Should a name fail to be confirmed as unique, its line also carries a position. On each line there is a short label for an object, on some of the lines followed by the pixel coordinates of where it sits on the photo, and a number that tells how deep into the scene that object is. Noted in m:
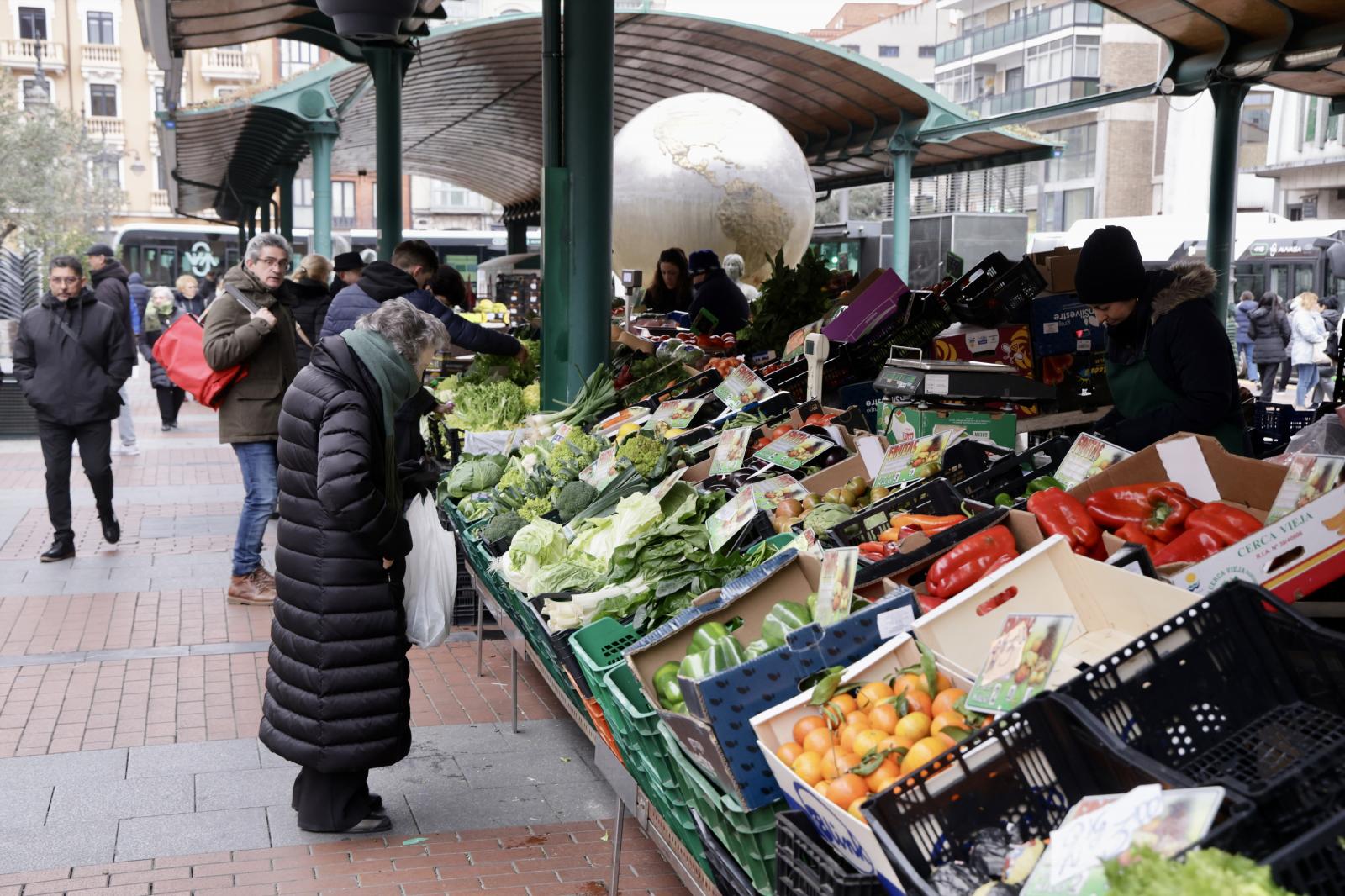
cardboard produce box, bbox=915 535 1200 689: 2.75
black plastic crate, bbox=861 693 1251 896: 2.09
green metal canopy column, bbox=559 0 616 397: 6.84
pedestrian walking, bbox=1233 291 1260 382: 21.14
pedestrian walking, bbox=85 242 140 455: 10.03
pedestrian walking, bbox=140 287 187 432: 15.27
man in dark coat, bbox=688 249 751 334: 9.27
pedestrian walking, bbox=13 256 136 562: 8.05
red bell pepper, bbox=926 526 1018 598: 3.16
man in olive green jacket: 6.86
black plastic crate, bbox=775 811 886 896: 2.12
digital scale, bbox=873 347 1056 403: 5.23
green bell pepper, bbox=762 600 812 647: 3.09
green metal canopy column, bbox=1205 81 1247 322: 12.70
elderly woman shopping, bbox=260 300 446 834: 4.02
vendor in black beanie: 4.50
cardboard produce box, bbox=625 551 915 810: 2.62
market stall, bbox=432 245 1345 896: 2.02
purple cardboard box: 6.32
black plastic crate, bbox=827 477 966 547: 3.76
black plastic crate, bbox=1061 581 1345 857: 2.14
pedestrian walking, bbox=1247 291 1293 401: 19.73
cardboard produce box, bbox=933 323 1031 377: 5.93
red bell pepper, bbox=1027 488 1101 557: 3.30
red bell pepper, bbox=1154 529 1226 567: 3.12
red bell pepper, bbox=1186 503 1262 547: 3.12
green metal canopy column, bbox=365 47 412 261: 11.82
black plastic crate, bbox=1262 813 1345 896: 1.60
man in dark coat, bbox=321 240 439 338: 6.79
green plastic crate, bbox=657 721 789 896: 2.61
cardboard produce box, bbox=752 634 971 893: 2.14
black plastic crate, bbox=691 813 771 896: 2.65
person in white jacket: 19.38
